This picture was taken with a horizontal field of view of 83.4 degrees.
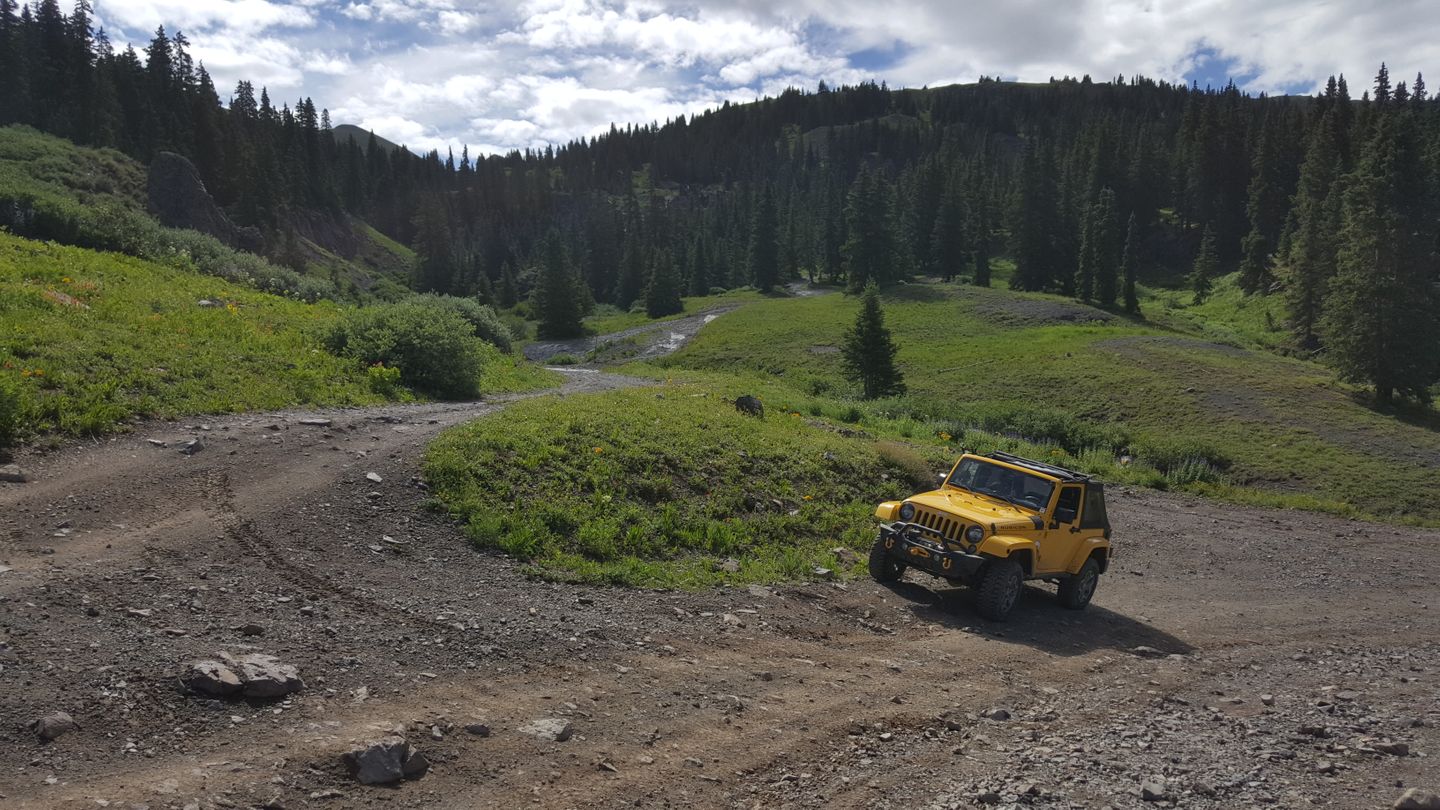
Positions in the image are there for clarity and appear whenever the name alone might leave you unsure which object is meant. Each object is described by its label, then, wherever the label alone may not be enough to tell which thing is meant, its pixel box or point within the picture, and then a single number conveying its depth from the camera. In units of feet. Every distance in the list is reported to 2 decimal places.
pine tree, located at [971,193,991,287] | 332.60
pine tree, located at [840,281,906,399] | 154.10
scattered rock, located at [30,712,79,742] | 18.38
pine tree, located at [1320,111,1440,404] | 138.72
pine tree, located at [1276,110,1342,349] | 199.41
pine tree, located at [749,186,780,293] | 369.09
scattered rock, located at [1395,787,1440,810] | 21.80
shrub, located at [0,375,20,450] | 37.65
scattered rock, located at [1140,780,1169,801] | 22.47
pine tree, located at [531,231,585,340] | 288.71
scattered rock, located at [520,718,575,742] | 22.13
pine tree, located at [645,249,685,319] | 335.67
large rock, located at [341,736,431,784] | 18.81
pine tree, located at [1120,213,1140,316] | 256.73
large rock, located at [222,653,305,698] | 21.52
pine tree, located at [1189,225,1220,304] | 298.97
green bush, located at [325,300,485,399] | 72.84
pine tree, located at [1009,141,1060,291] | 302.66
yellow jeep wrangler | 38.86
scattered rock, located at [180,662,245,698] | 21.16
